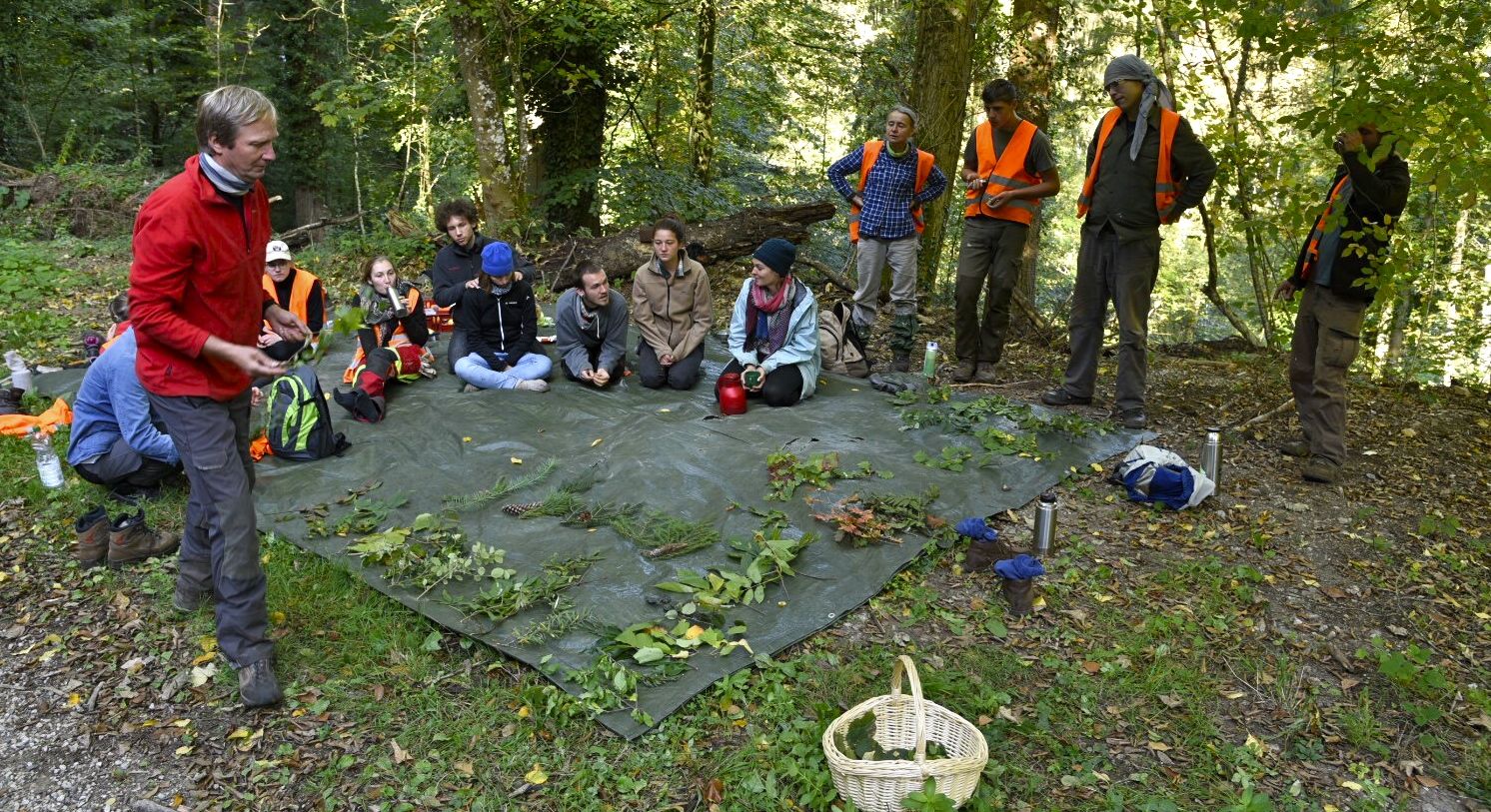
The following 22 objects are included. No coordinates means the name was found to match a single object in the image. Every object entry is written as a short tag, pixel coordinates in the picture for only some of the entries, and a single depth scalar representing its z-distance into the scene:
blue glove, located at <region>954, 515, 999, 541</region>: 4.09
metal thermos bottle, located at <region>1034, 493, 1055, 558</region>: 4.11
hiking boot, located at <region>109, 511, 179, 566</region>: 4.08
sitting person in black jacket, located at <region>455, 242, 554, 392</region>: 6.25
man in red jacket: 2.79
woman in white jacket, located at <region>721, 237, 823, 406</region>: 5.87
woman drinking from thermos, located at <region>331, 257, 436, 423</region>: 5.80
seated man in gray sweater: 6.31
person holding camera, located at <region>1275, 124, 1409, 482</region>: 4.59
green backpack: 4.98
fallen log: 9.46
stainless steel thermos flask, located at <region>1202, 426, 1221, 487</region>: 4.76
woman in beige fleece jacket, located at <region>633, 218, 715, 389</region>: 6.42
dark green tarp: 3.60
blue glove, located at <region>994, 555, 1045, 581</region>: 3.74
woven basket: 2.52
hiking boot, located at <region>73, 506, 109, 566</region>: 4.08
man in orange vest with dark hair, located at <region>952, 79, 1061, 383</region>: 6.23
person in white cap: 5.64
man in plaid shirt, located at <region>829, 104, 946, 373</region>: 6.72
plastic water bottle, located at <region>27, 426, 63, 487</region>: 4.70
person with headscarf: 5.35
